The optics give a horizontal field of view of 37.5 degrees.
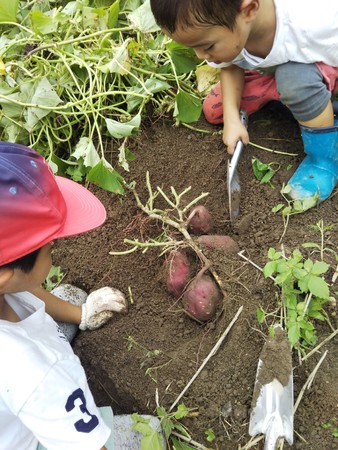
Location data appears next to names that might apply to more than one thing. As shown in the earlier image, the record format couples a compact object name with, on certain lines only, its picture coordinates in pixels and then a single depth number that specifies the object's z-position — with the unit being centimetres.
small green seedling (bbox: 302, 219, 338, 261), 132
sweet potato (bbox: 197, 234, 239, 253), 141
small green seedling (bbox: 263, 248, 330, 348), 115
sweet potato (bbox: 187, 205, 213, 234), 145
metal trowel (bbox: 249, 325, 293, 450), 109
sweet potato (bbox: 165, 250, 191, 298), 139
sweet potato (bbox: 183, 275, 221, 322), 132
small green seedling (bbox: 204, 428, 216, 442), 117
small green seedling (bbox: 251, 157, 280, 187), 159
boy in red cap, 84
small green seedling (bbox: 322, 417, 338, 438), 114
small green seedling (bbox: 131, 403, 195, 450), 112
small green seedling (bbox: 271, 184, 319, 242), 145
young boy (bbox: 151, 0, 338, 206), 122
